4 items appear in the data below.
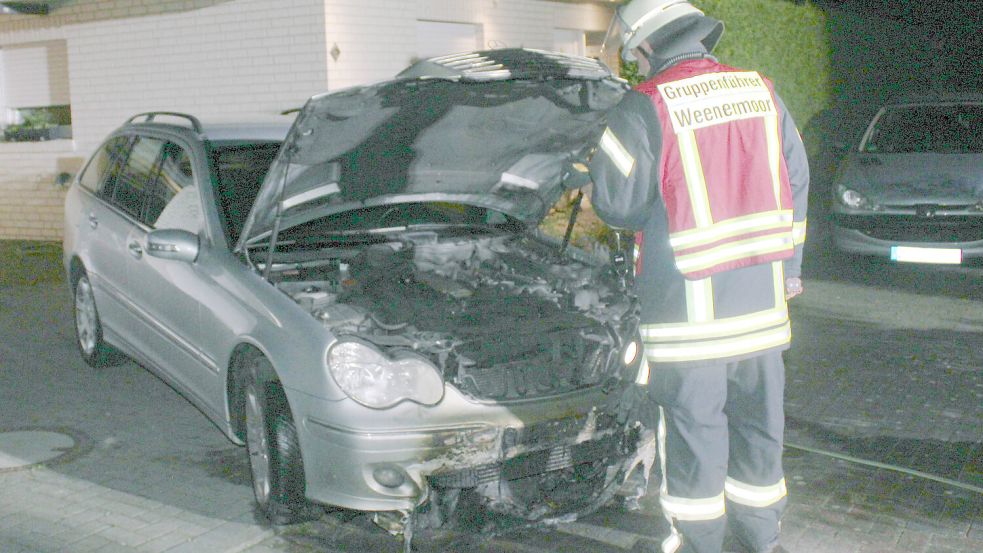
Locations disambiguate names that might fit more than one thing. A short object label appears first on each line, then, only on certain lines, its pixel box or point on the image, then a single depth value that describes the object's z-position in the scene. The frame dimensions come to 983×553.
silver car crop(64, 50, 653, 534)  4.04
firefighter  3.59
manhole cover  5.39
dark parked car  9.37
